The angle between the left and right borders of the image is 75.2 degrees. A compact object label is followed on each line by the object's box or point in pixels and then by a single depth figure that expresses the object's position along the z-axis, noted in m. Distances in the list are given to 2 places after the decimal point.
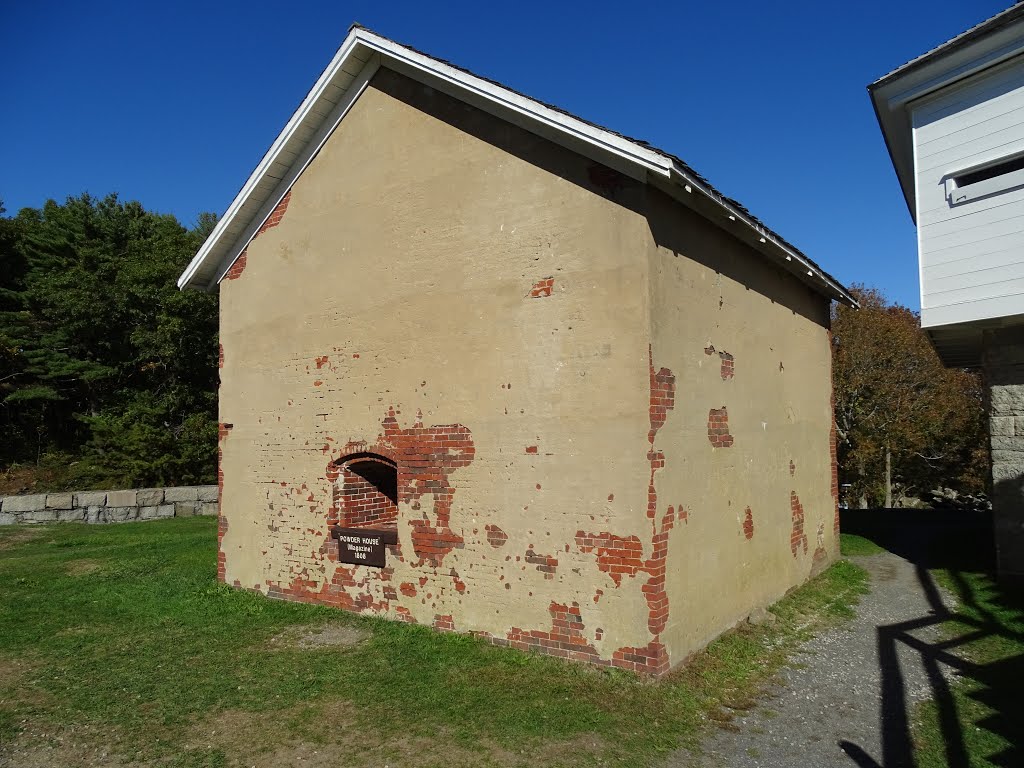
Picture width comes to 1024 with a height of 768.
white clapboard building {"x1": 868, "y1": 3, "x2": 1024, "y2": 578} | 8.38
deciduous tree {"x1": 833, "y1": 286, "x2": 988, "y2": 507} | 25.47
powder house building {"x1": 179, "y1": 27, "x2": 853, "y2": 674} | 6.41
